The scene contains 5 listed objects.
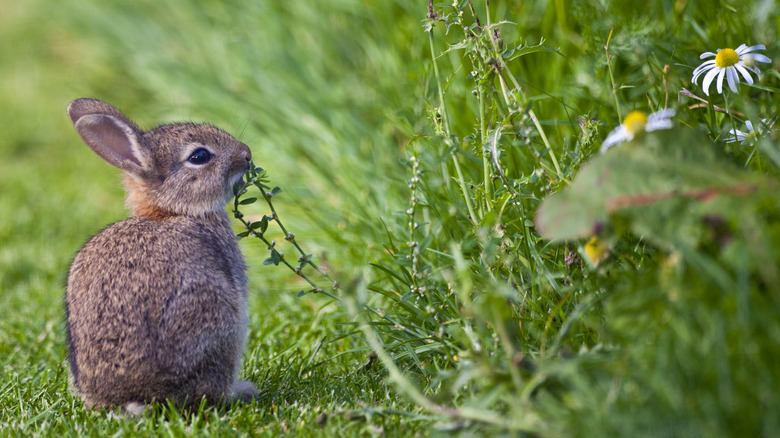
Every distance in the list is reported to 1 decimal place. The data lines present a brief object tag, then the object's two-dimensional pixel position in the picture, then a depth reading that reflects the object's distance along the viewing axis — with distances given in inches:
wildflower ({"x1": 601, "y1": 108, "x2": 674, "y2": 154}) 200.4
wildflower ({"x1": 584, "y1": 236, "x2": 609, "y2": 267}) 208.5
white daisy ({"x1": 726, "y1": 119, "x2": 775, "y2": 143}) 225.0
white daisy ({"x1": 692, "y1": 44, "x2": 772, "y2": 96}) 245.3
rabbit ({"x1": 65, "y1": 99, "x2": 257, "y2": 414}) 235.5
